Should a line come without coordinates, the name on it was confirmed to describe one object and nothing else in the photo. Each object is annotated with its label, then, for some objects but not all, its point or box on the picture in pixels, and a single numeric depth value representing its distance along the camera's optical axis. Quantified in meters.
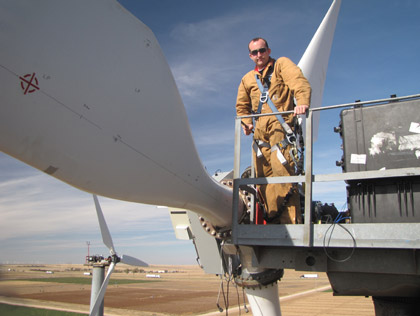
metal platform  3.46
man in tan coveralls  4.76
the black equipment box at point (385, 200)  3.52
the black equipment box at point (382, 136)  3.66
